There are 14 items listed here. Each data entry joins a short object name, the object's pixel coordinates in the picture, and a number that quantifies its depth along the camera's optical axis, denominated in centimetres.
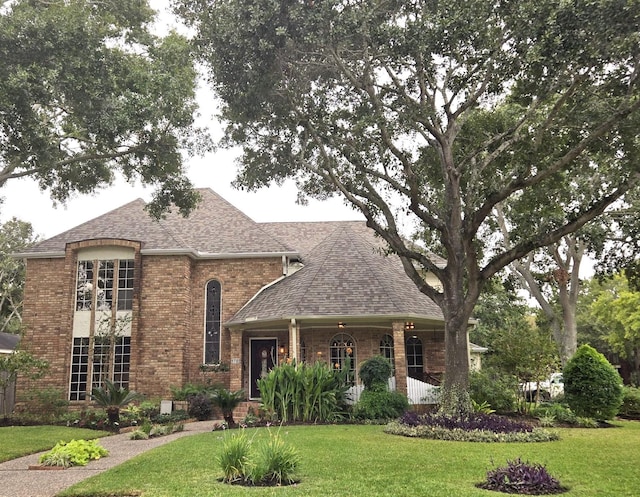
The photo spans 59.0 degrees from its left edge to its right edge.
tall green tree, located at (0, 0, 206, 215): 1170
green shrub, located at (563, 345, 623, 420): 1521
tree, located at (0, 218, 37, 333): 3631
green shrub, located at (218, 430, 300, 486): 750
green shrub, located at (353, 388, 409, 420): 1573
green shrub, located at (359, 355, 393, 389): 1623
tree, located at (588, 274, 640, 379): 3103
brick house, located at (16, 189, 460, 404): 1934
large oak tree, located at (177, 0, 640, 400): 1130
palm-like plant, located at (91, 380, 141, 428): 1592
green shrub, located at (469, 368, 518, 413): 1723
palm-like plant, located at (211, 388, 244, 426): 1484
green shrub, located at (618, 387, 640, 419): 1808
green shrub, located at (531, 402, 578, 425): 1556
